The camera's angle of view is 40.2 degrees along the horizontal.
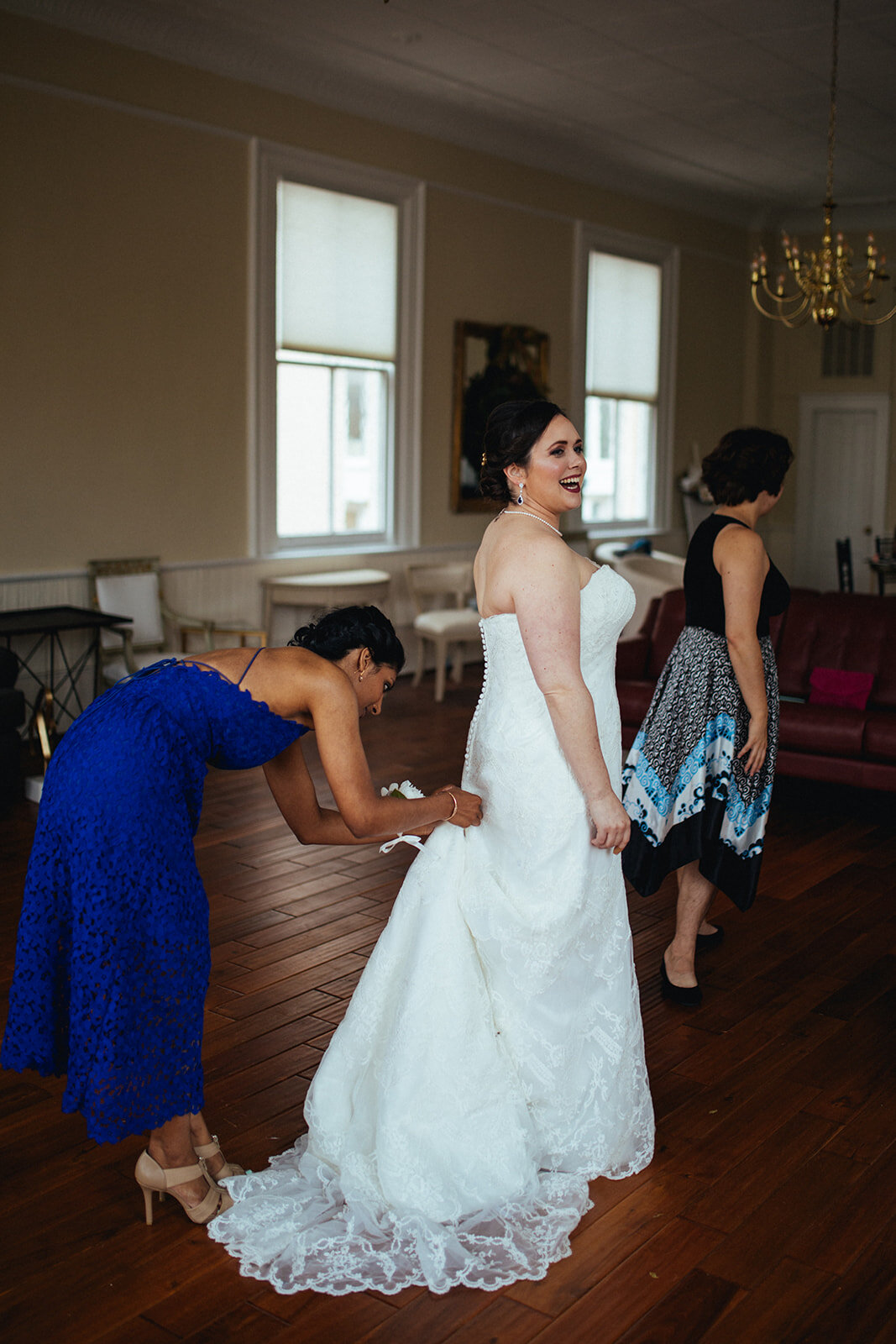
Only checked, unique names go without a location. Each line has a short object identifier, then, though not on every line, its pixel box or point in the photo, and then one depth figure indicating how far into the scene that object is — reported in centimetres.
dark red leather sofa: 549
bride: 247
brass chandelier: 719
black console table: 596
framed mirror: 928
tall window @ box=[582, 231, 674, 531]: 1082
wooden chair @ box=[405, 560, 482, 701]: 830
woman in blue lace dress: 224
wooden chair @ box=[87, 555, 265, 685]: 684
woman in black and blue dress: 337
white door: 1259
